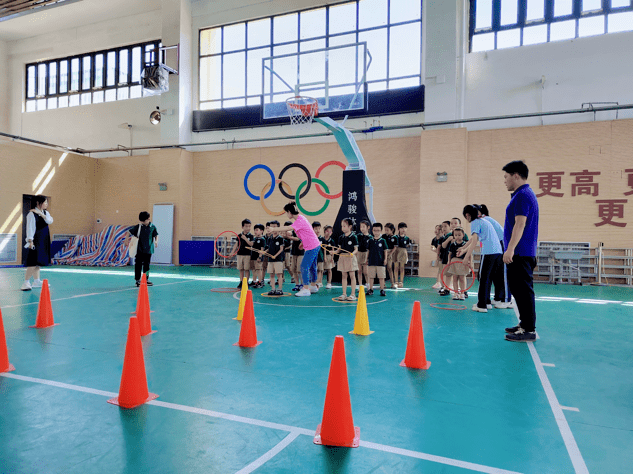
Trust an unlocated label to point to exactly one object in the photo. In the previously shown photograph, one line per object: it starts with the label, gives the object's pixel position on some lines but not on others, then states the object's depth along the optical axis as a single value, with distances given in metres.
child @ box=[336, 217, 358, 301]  7.96
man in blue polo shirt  4.90
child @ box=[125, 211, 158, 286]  9.91
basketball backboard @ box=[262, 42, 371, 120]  13.23
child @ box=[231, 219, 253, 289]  9.44
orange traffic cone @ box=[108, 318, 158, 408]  3.06
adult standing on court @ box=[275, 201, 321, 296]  7.82
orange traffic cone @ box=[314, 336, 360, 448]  2.52
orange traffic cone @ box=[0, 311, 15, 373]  3.77
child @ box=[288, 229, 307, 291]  9.93
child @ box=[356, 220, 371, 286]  8.86
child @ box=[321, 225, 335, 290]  10.29
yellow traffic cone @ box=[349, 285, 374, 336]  5.34
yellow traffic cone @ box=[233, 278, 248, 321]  5.96
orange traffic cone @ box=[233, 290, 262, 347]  4.73
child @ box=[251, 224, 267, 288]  9.54
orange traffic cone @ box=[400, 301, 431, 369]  3.99
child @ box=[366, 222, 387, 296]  8.75
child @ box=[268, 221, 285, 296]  8.91
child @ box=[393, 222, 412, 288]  10.65
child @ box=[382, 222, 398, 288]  10.38
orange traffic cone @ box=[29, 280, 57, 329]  5.60
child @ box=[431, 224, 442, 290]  10.19
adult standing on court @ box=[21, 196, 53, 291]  8.83
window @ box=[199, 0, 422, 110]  14.30
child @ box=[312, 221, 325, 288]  9.93
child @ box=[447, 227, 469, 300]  8.29
